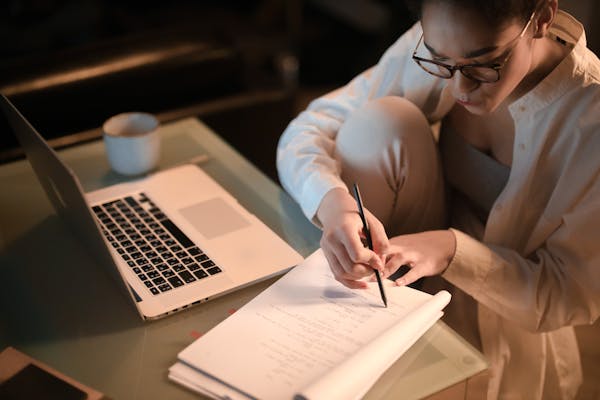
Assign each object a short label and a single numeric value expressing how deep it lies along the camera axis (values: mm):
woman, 980
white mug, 1305
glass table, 918
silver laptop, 1014
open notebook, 854
